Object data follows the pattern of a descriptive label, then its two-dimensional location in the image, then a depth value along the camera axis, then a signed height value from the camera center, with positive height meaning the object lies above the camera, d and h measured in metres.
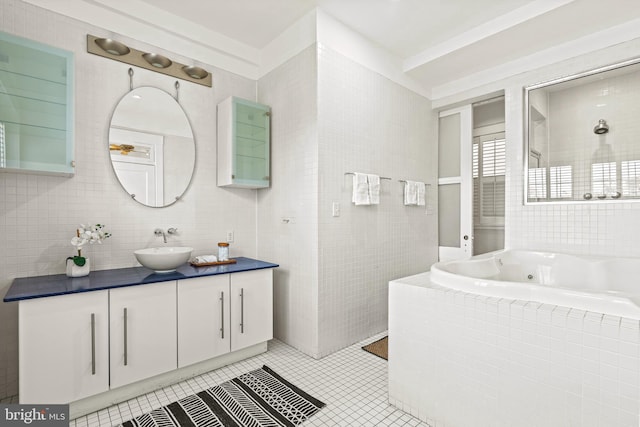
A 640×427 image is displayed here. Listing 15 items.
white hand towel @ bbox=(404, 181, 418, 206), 3.14 +0.21
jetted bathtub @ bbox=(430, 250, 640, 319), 1.27 -0.37
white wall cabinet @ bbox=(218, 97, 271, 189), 2.64 +0.60
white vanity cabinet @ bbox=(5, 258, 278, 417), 1.60 -0.68
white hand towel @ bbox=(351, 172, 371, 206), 2.63 +0.20
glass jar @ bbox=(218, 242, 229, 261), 2.54 -0.30
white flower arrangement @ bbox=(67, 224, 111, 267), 1.94 -0.15
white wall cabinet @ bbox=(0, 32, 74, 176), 1.74 +0.61
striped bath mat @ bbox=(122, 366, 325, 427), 1.67 -1.09
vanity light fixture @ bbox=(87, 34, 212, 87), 2.19 +1.15
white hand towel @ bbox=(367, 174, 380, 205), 2.73 +0.22
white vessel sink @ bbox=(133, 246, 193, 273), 2.07 -0.30
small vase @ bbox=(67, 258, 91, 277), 1.95 -0.34
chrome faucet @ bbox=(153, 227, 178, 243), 2.42 -0.14
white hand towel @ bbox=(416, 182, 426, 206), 3.25 +0.21
